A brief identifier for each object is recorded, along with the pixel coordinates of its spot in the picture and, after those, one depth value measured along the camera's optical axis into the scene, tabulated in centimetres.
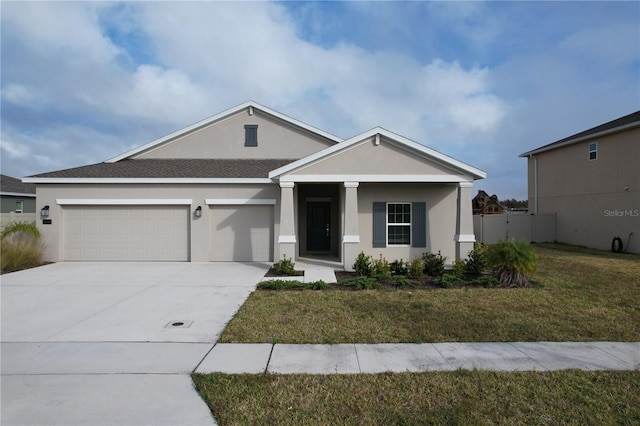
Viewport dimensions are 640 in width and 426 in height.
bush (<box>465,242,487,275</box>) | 1106
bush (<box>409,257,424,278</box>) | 1059
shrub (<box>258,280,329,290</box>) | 930
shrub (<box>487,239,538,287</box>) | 961
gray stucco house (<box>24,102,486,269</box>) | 1361
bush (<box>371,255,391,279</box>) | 1030
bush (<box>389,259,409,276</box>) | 1102
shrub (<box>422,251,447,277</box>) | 1112
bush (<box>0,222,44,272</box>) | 1187
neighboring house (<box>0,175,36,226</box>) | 2346
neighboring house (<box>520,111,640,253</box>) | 1708
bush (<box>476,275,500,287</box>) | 972
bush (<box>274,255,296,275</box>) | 1116
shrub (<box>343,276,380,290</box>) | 927
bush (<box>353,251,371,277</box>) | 1089
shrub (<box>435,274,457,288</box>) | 963
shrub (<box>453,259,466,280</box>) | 1065
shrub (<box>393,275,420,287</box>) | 971
